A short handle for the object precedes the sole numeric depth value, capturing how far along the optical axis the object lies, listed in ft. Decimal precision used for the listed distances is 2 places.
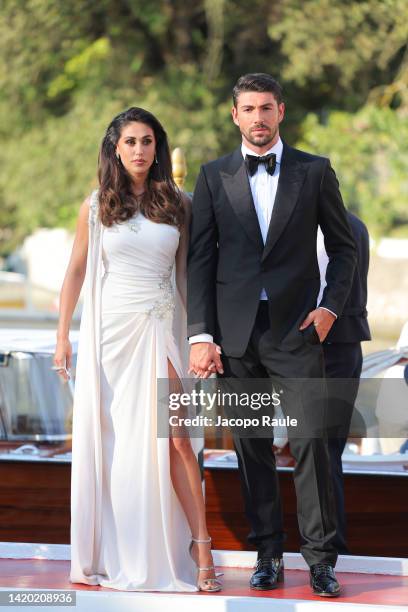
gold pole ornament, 29.76
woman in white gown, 24.71
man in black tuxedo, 23.71
